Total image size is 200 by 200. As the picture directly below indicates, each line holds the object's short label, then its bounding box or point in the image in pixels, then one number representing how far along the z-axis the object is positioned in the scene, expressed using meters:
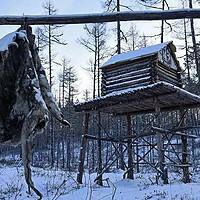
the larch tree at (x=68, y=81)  37.41
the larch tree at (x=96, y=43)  26.89
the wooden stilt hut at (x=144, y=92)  9.95
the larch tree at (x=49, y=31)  26.50
